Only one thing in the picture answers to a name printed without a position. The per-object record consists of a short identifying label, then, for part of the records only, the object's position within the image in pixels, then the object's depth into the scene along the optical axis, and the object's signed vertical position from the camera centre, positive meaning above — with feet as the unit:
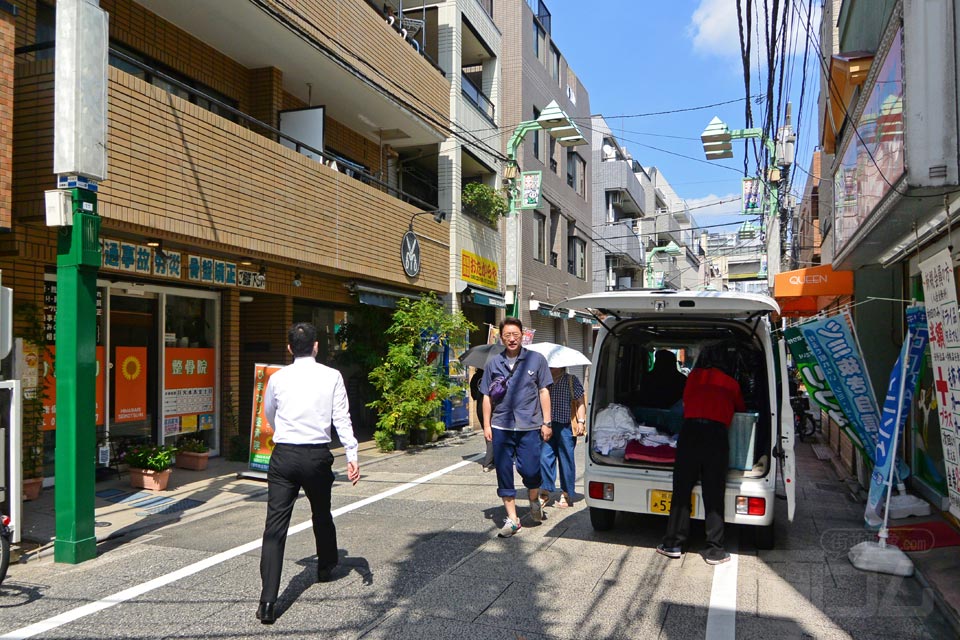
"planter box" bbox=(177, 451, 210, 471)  32.89 -5.74
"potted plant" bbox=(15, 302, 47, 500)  25.05 -2.47
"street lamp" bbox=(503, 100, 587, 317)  48.32 +14.30
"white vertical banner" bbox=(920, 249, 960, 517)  15.08 -0.30
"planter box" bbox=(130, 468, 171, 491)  27.94 -5.62
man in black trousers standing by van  18.25 -3.12
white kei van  18.80 -2.30
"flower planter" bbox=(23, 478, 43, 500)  24.77 -5.33
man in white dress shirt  14.89 -2.20
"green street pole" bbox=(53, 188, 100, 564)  18.57 -1.29
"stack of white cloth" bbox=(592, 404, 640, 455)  20.66 -2.79
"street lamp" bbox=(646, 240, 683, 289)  117.19 +13.70
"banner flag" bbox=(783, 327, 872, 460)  23.12 -1.54
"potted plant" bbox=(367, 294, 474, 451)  40.96 -2.07
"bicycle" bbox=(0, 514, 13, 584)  16.02 -4.77
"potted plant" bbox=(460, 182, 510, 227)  56.54 +10.89
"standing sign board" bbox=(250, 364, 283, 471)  29.09 -3.83
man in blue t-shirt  20.63 -2.30
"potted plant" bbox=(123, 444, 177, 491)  27.91 -5.17
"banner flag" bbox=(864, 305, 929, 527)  18.90 -1.77
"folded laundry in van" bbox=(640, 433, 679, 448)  20.63 -3.09
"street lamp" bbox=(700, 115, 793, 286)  46.47 +13.14
